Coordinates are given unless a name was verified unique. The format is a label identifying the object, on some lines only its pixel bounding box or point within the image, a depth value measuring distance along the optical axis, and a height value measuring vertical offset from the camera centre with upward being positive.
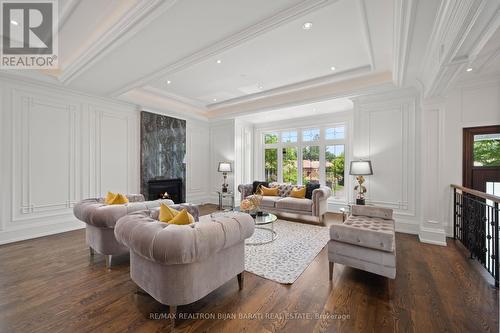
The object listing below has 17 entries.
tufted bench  2.21 -0.89
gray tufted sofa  4.77 -0.91
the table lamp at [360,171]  4.21 -0.10
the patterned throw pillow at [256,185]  6.13 -0.55
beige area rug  2.62 -1.29
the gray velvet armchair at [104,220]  2.57 -0.67
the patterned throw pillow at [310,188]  5.26 -0.55
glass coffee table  3.56 -1.27
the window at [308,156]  6.11 +0.31
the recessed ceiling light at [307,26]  2.65 +1.78
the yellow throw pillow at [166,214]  2.07 -0.48
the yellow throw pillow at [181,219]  1.93 -0.49
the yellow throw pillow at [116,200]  2.90 -0.47
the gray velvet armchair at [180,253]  1.60 -0.70
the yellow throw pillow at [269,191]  5.81 -0.69
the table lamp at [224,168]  6.58 -0.07
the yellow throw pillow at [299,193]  5.32 -0.68
